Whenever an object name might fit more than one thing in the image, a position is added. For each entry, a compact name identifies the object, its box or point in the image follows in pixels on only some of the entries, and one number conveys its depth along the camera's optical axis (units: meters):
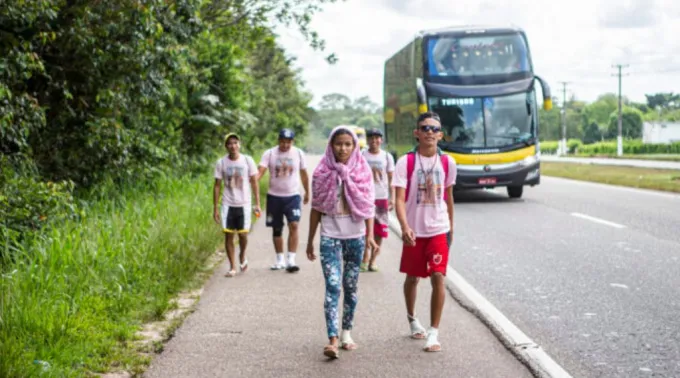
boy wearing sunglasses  5.77
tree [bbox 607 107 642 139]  104.44
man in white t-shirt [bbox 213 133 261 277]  9.24
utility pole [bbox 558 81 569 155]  82.56
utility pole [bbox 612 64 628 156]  64.38
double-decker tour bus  19.09
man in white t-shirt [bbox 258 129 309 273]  9.41
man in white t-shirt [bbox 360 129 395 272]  9.35
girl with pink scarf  5.79
